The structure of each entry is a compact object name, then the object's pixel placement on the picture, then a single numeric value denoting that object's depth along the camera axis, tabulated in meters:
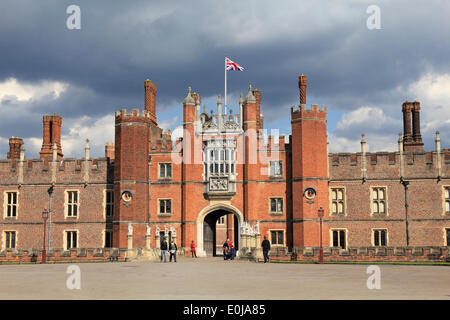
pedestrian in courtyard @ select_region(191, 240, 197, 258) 34.89
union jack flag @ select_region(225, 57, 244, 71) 37.81
